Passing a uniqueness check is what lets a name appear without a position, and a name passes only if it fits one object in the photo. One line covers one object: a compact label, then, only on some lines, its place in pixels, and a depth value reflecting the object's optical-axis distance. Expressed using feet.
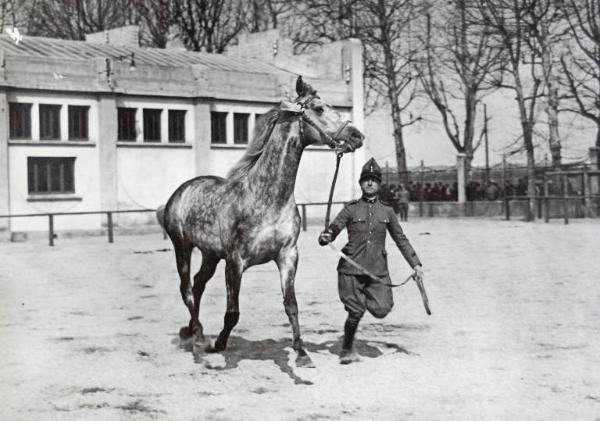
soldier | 26.96
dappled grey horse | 26.53
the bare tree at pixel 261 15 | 182.29
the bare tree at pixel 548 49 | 121.08
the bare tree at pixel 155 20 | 177.78
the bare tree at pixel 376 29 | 153.89
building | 107.24
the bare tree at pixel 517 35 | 123.34
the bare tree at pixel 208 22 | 177.27
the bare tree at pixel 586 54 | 123.34
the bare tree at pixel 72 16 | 173.47
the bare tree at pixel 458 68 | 152.87
